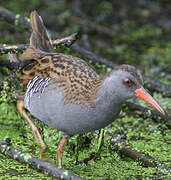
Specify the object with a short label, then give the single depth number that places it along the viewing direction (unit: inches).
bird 297.4
